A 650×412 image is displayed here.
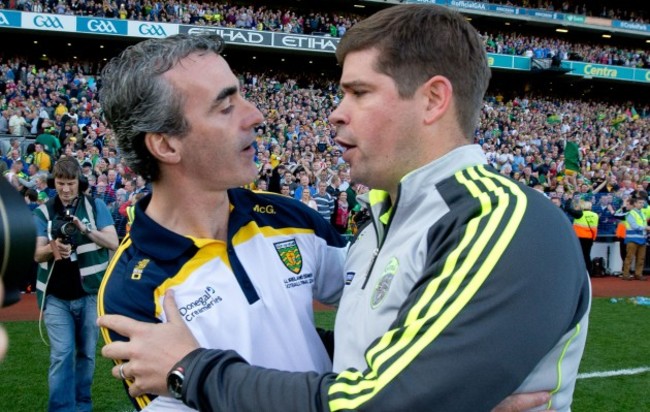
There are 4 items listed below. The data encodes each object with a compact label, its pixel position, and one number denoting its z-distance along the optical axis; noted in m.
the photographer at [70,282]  5.27
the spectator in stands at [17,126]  18.09
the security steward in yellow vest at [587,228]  13.80
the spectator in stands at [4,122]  18.20
